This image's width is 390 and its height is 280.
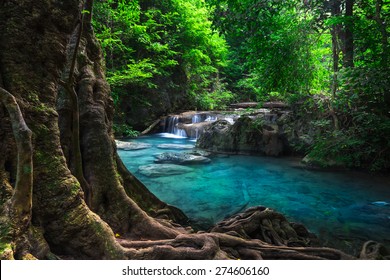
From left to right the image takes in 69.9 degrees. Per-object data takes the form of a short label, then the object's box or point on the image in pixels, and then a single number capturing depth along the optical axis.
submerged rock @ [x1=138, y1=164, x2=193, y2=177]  10.18
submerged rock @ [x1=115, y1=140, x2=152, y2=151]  14.81
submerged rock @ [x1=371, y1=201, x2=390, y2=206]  7.45
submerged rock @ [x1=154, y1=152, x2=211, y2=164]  12.19
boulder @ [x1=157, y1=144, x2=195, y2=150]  15.82
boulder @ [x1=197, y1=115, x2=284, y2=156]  14.35
